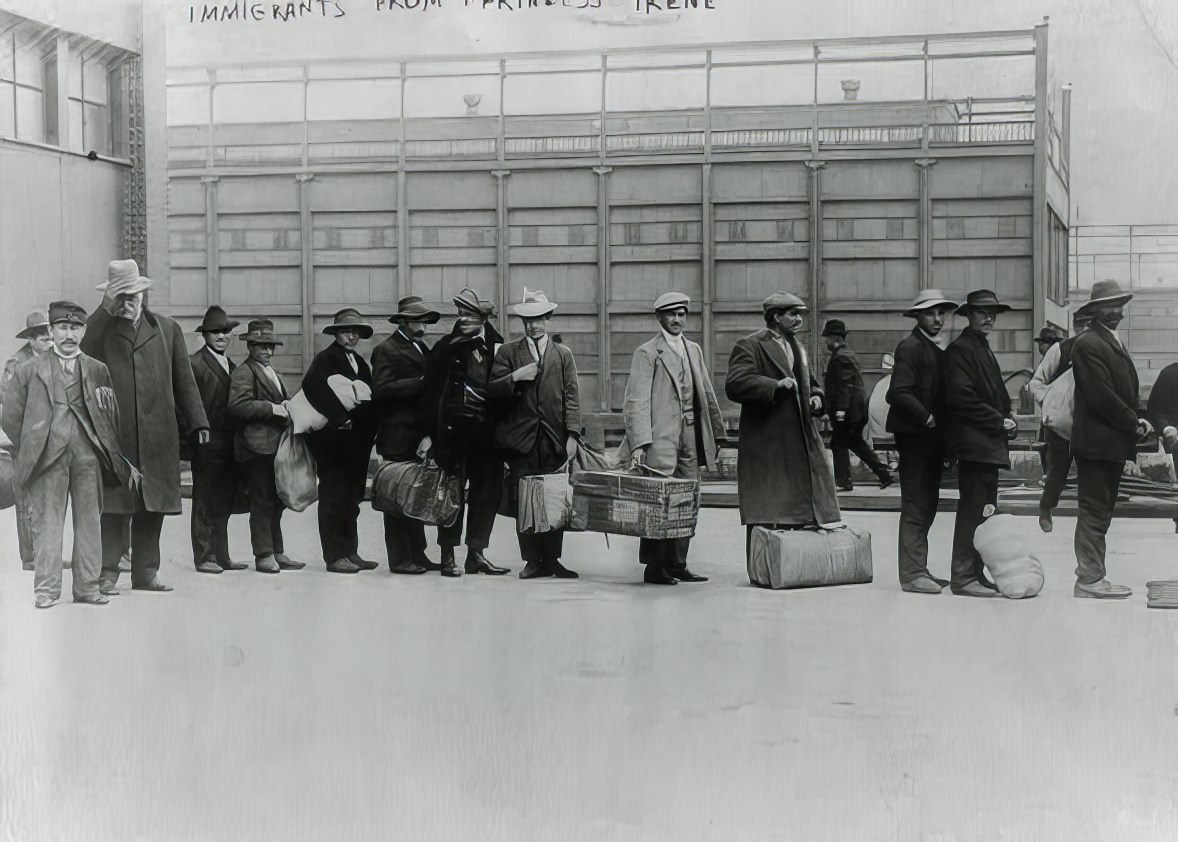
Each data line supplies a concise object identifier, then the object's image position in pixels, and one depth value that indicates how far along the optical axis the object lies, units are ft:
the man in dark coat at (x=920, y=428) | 22.11
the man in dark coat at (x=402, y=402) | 24.61
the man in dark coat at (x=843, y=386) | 23.36
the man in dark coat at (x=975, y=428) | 21.71
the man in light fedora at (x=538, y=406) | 23.95
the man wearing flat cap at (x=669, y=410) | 23.09
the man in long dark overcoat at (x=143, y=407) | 22.29
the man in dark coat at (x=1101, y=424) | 20.34
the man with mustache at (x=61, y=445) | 21.11
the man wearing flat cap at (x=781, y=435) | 22.82
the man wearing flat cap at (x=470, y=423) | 24.07
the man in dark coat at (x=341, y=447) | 24.88
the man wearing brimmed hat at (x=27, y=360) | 21.33
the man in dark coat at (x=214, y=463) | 25.03
